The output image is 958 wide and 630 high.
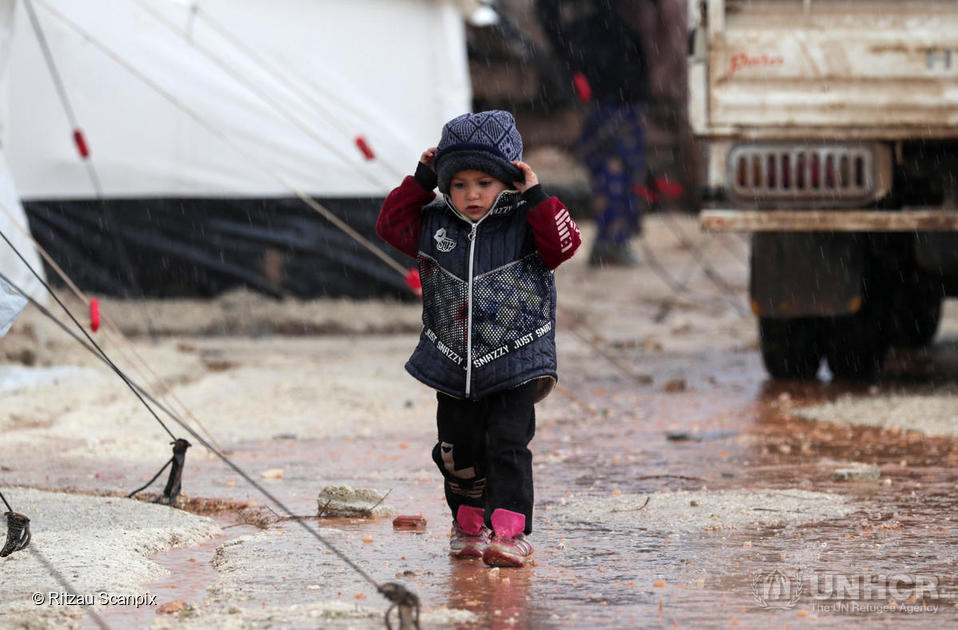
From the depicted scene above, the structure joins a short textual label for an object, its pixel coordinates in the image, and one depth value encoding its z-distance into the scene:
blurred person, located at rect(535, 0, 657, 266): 28.91
